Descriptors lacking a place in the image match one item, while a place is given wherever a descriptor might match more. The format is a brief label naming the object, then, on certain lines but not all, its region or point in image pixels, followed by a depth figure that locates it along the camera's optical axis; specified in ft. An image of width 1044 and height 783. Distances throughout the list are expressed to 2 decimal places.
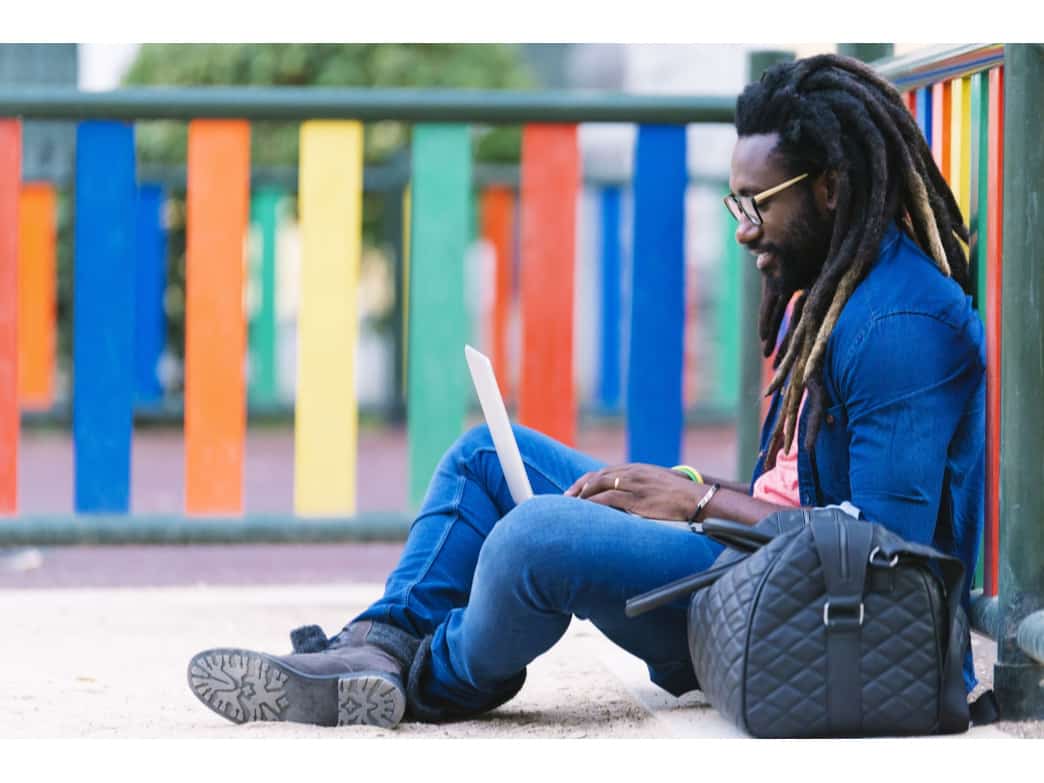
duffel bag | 16.12
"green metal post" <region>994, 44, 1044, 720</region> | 18.60
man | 17.17
